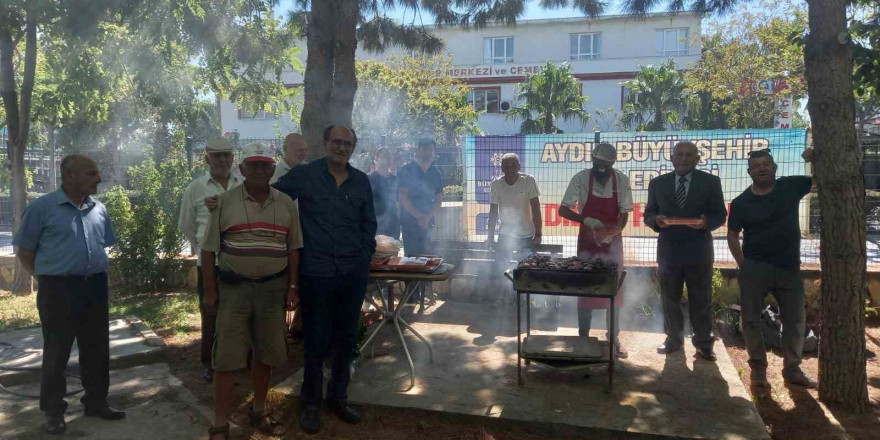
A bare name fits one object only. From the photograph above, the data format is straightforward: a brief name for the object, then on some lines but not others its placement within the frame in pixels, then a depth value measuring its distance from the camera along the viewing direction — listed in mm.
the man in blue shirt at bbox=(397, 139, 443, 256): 7543
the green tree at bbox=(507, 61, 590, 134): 31219
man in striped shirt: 3861
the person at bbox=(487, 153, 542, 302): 6840
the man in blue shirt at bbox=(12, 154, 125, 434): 3953
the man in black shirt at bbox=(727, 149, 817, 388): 4965
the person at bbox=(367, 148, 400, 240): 7609
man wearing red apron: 5555
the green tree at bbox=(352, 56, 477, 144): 28578
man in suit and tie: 5379
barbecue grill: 4609
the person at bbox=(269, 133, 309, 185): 5727
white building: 35156
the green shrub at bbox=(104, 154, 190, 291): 8938
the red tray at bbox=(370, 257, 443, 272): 4934
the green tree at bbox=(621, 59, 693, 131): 31000
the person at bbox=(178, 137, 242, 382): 4941
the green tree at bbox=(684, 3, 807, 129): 22078
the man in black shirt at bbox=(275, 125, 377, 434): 4129
